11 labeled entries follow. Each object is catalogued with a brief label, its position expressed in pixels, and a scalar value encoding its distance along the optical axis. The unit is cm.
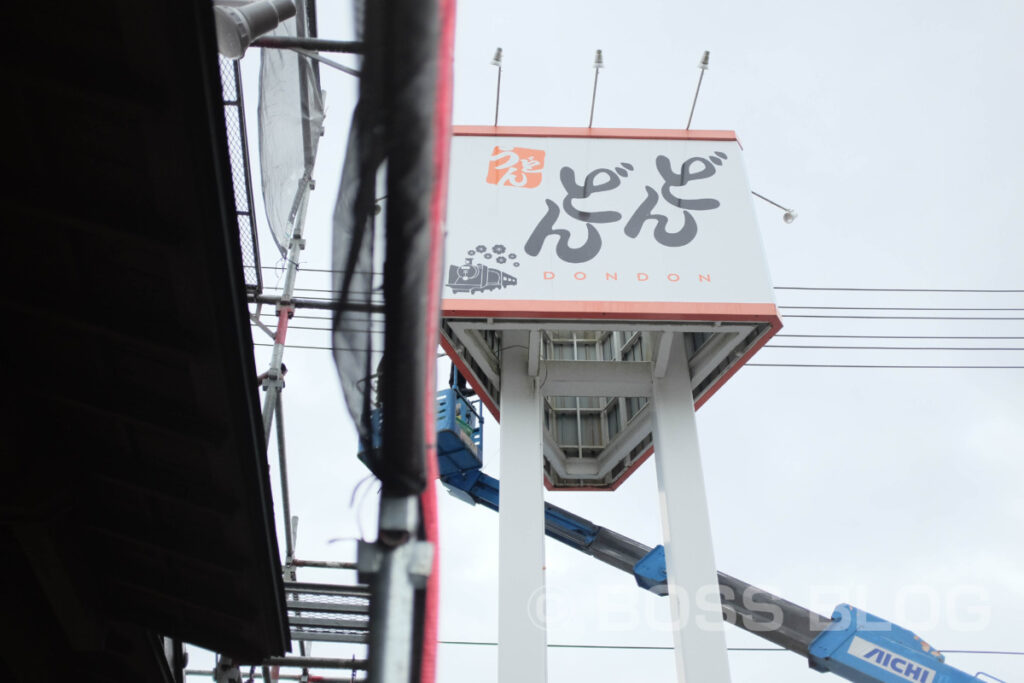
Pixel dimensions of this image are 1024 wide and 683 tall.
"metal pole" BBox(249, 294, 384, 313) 683
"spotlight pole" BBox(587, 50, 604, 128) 1287
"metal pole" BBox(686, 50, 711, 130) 1305
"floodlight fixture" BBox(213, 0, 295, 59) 366
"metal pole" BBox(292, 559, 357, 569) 894
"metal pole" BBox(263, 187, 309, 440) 745
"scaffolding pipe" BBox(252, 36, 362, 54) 350
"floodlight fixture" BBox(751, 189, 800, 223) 1359
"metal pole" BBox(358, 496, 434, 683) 171
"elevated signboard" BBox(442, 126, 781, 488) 1145
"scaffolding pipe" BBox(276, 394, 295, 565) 778
